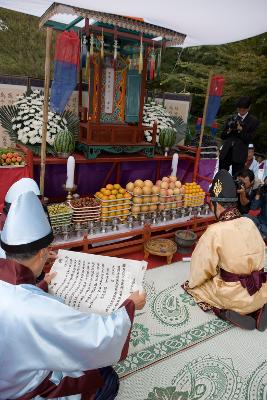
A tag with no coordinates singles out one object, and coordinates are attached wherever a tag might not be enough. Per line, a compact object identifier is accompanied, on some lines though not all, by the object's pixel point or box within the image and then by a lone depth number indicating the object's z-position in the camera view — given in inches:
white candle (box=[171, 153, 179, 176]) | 227.8
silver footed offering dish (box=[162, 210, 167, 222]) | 203.8
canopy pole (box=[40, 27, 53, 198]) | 134.5
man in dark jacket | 231.8
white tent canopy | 121.3
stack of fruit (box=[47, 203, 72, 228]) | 162.6
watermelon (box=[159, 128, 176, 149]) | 229.1
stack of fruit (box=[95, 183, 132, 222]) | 182.1
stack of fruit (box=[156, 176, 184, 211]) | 200.7
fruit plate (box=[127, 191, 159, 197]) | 191.9
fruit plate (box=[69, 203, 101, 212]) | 172.6
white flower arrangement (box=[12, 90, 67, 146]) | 183.8
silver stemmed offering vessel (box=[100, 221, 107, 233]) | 181.2
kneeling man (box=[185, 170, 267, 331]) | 131.0
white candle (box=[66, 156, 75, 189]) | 178.1
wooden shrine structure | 177.6
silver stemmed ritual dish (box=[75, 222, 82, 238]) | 173.3
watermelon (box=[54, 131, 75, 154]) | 182.5
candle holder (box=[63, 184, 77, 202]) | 184.2
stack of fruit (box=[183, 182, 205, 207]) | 212.7
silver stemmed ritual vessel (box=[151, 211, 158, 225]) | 197.9
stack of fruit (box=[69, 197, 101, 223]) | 173.2
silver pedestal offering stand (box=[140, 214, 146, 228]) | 195.2
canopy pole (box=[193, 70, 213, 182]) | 222.1
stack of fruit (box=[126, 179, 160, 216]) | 192.1
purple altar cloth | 206.5
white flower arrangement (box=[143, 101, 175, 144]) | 237.0
